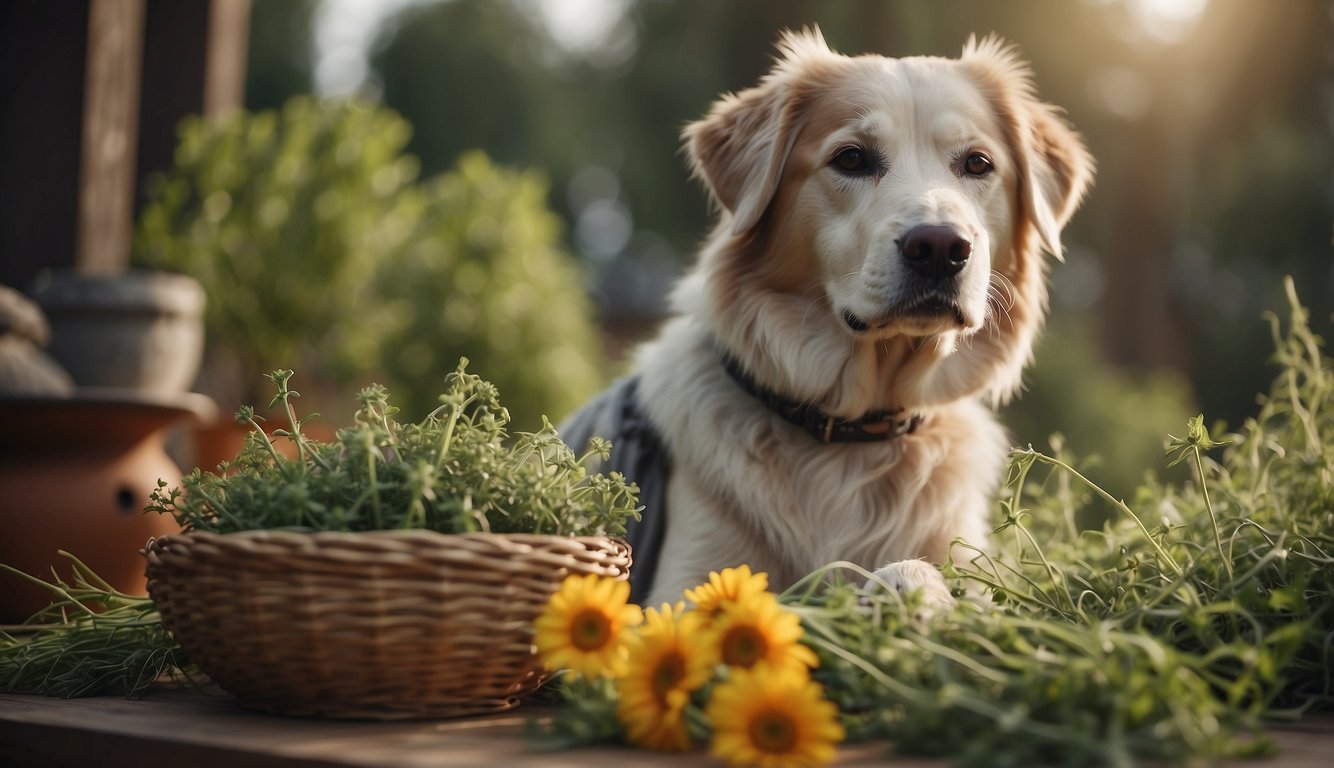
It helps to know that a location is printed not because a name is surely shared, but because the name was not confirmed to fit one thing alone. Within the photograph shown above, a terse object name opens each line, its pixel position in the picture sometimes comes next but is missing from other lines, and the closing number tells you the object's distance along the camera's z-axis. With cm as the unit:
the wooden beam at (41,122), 174
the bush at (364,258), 417
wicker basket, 92
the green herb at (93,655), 104
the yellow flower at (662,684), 91
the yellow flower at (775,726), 88
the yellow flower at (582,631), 94
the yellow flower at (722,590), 95
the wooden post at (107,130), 175
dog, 119
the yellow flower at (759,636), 92
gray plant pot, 177
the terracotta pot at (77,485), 123
